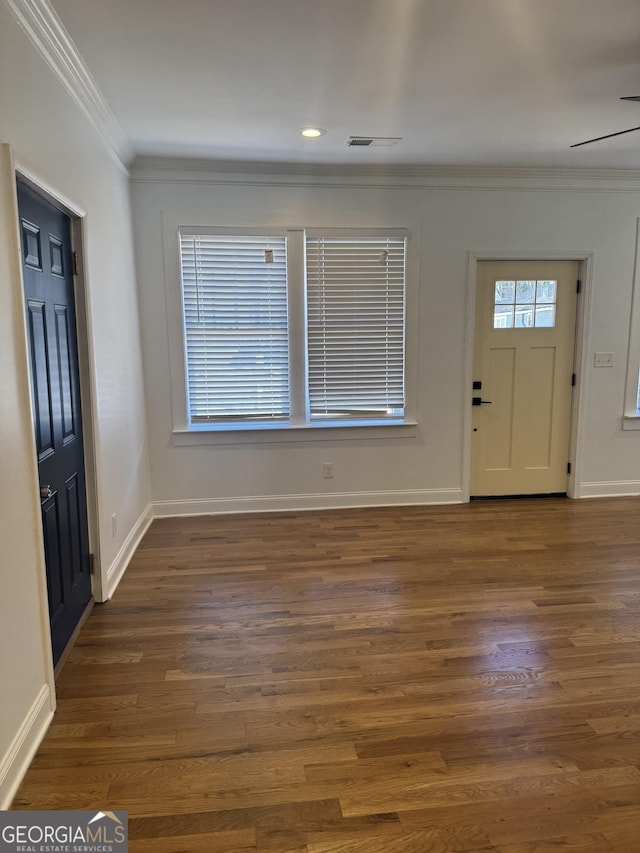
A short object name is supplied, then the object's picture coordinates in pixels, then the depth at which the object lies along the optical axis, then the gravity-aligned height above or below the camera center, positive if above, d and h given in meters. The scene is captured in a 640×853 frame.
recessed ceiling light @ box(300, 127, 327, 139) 3.34 +1.32
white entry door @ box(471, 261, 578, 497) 4.52 -0.31
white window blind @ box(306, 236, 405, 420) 4.29 +0.11
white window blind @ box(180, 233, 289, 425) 4.18 +0.12
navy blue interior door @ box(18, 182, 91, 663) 2.19 -0.28
